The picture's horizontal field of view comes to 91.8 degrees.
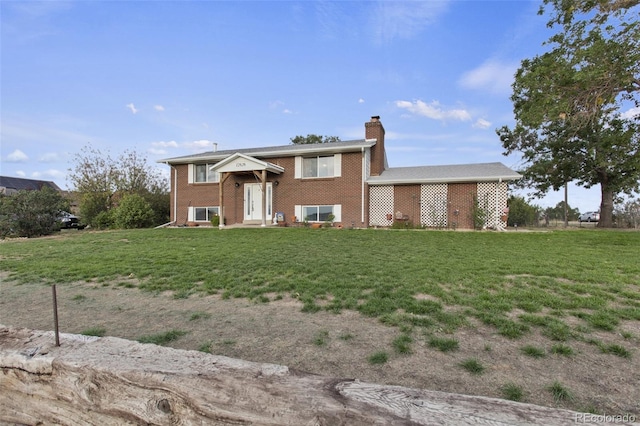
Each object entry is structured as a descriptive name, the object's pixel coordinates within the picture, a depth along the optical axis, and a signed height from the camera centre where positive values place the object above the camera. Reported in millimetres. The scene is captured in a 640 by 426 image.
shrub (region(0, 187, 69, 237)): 15820 +176
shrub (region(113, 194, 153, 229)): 17688 +247
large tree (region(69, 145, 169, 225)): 21828 +2869
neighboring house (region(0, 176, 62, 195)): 50988 +6033
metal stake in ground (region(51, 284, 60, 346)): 2122 -740
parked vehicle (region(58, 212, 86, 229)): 21981 -368
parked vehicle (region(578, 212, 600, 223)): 31756 +111
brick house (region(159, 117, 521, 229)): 15039 +1521
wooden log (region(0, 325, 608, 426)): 1327 -869
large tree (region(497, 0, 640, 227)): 9617 +4838
